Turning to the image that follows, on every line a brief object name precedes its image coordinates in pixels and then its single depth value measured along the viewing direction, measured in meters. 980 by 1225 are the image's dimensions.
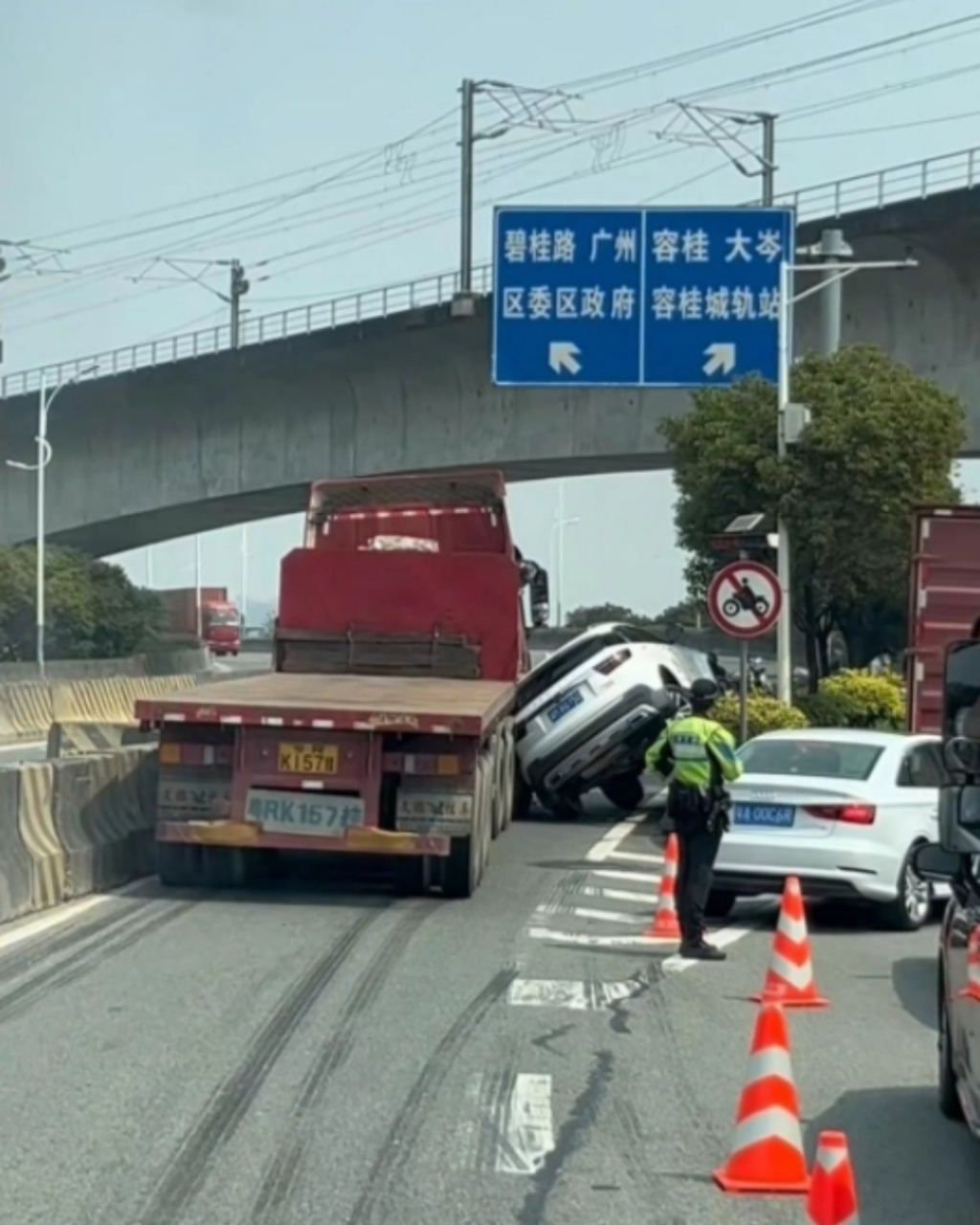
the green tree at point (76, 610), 63.78
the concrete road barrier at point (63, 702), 39.22
